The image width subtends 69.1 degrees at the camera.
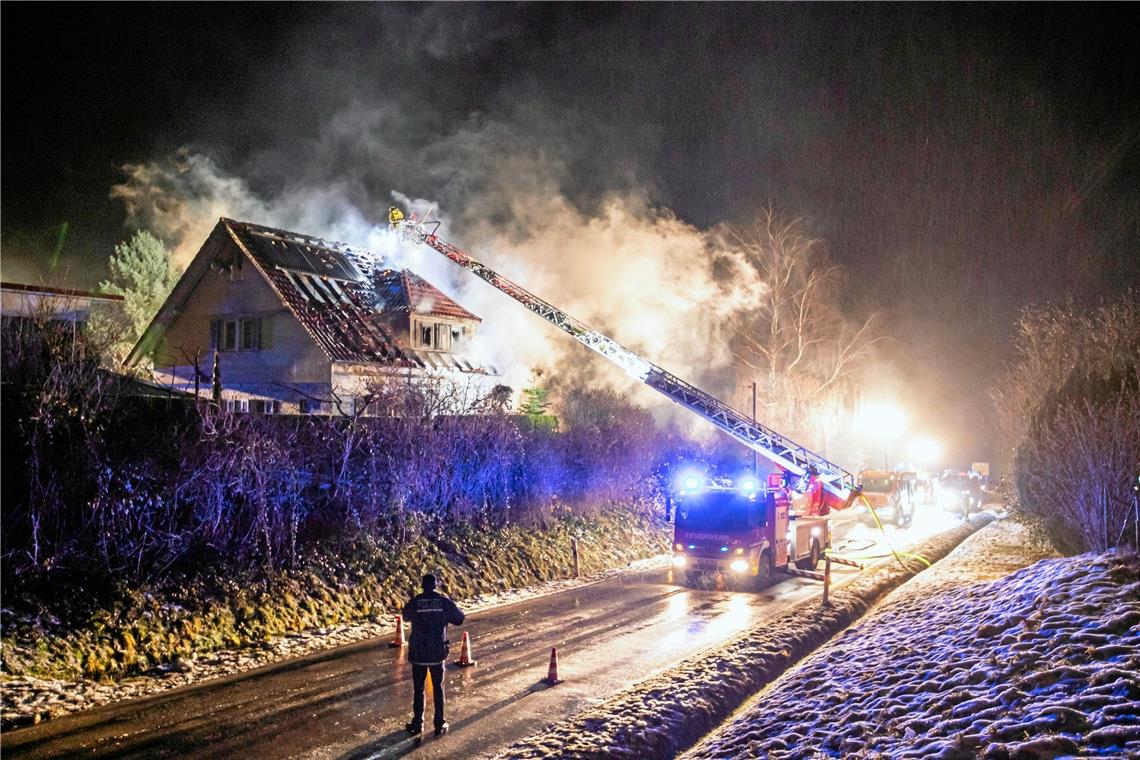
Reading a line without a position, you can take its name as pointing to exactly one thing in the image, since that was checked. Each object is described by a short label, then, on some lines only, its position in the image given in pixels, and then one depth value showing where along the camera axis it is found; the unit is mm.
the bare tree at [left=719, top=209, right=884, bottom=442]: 43469
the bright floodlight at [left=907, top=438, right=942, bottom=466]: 68000
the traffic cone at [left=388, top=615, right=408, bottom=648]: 13805
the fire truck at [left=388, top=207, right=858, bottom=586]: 19516
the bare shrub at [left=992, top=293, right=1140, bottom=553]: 14938
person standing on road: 9703
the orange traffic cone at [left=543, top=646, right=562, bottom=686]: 11656
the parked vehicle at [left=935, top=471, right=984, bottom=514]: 41353
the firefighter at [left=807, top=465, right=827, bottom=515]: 21691
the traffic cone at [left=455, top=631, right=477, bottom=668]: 12680
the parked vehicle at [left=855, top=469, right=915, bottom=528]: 34062
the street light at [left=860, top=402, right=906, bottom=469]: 65019
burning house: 29891
